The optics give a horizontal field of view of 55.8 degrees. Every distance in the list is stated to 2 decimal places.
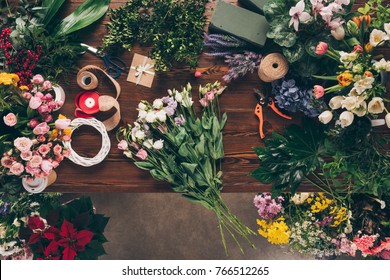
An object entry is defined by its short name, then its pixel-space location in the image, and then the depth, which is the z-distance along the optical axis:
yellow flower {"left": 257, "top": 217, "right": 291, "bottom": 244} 2.23
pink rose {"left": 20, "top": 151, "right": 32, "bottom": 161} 1.65
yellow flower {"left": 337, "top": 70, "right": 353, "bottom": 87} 1.54
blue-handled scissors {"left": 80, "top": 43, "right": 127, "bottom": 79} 1.96
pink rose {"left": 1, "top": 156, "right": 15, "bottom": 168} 1.69
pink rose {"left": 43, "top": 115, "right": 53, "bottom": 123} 1.76
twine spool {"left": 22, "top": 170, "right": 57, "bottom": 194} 1.91
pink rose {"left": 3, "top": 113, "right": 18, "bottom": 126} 1.65
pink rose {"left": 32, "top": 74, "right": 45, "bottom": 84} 1.73
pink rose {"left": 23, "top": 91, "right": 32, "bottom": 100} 1.72
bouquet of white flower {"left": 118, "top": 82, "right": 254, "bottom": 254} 1.84
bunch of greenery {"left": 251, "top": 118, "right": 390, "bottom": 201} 1.74
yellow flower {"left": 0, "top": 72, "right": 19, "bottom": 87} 1.65
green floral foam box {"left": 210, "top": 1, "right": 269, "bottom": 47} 1.84
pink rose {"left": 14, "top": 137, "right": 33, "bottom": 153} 1.63
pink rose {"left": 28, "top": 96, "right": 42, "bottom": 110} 1.67
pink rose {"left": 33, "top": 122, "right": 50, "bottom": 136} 1.68
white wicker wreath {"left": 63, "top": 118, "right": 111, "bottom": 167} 1.92
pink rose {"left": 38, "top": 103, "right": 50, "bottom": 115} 1.72
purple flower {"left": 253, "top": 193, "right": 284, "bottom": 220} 2.28
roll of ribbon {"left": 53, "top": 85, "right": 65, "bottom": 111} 1.93
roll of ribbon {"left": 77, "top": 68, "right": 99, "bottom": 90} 1.92
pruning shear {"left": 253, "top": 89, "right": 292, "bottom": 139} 1.93
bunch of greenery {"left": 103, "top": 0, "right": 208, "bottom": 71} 1.87
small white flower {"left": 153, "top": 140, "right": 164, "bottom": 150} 1.82
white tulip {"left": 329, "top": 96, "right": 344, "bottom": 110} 1.62
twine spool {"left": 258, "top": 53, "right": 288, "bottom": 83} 1.82
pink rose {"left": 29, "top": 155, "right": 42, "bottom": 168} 1.66
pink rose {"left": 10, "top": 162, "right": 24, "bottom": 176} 1.67
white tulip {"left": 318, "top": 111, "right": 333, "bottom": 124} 1.66
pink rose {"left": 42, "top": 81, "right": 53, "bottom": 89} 1.73
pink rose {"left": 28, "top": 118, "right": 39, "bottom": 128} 1.72
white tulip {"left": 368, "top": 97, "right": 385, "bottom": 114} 1.53
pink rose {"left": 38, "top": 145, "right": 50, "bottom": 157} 1.68
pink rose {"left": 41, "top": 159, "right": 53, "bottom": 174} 1.68
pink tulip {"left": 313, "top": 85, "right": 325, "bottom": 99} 1.64
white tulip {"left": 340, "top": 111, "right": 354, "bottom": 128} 1.58
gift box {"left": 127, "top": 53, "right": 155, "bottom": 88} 1.95
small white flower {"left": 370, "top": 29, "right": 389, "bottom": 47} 1.53
